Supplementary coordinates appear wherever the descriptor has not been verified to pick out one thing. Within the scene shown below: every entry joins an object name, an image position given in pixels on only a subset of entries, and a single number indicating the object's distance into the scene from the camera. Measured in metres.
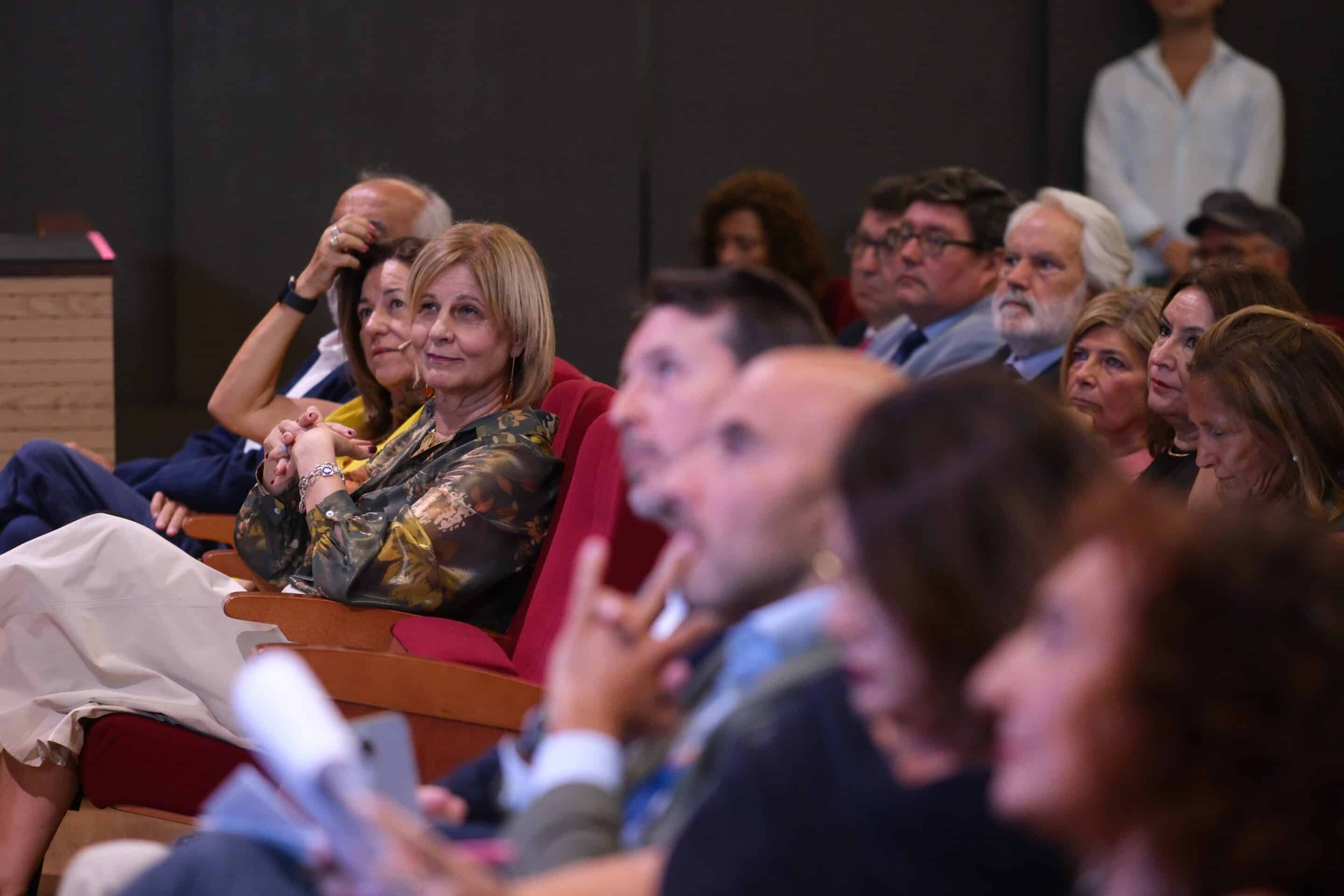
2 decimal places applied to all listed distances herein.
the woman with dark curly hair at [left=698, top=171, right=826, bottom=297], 10.41
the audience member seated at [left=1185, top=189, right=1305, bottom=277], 9.69
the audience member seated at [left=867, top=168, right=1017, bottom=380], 8.59
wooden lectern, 9.10
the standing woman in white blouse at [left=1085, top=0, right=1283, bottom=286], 10.59
